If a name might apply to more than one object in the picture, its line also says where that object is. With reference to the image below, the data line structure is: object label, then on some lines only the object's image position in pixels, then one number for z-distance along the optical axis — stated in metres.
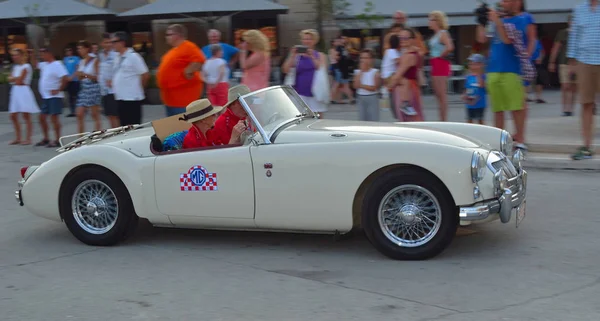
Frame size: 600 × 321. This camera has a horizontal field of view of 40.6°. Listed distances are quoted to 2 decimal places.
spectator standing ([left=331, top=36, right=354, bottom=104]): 18.33
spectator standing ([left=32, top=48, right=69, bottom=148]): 12.79
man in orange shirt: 9.91
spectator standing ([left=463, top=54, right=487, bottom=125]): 10.55
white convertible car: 5.50
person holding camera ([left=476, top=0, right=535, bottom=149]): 9.21
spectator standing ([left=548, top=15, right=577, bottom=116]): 13.34
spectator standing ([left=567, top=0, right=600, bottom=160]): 9.05
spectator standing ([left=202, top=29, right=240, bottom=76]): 11.91
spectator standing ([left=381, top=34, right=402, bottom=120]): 10.50
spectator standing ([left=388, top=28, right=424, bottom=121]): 10.03
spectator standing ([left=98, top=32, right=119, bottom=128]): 11.74
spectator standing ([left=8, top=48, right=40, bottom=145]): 13.09
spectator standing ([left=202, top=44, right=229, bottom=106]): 10.81
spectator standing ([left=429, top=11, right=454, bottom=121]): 10.98
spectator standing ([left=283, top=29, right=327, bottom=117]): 10.27
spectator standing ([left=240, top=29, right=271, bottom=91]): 9.94
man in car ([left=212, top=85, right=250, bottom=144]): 6.25
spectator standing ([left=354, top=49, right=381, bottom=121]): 10.38
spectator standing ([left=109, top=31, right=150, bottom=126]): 10.83
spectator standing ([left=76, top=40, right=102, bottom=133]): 12.43
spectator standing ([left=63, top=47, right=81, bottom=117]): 16.80
